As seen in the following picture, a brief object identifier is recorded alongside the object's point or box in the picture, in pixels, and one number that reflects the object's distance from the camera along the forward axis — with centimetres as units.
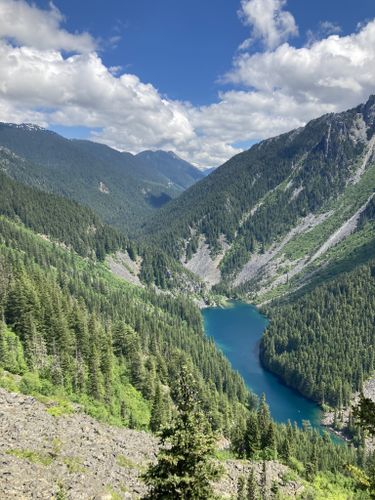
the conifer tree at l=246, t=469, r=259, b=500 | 5294
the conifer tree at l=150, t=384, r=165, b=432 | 7864
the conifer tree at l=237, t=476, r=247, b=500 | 5373
